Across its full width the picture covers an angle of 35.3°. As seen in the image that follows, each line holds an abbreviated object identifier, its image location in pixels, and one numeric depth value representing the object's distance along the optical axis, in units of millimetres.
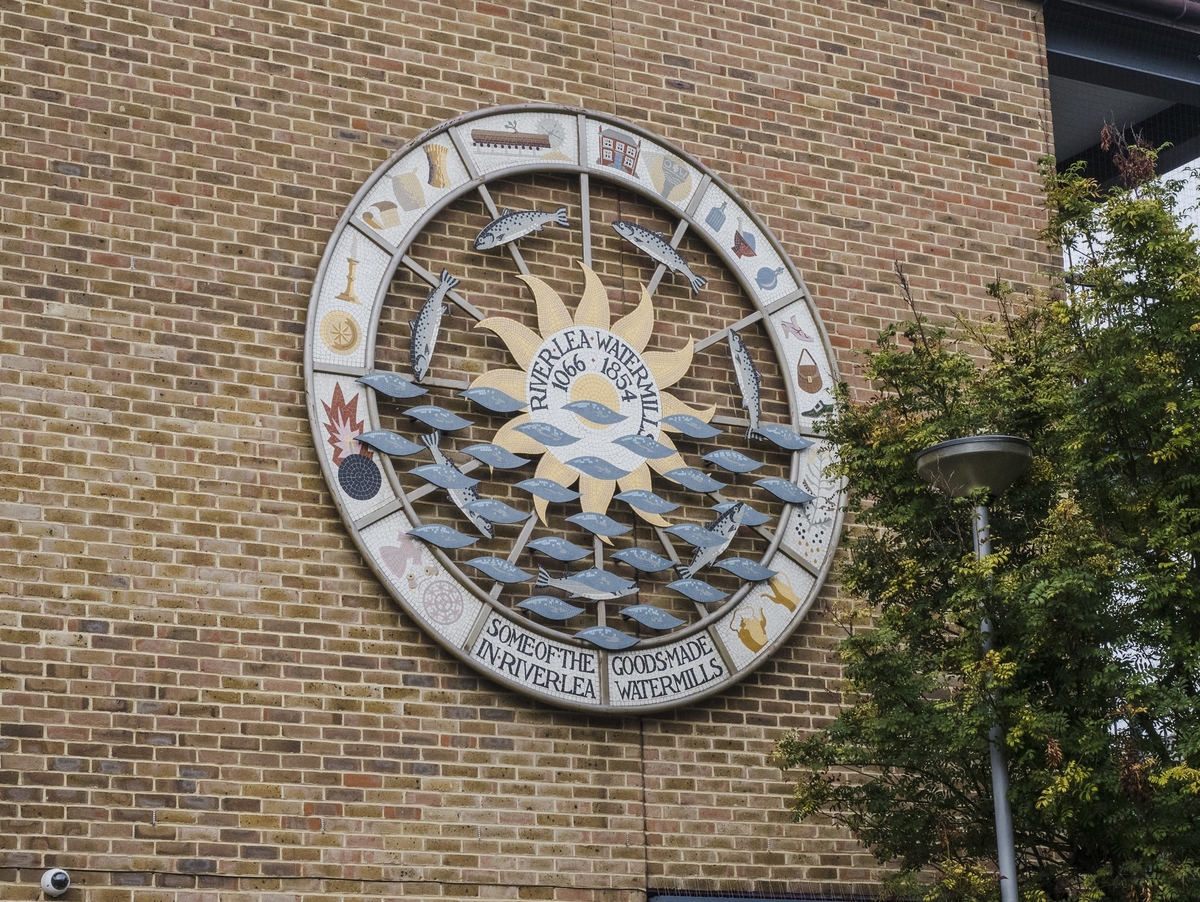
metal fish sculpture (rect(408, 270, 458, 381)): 11516
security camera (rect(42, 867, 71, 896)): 9727
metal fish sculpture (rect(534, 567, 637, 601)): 11523
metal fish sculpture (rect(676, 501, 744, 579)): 11961
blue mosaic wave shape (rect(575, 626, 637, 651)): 11445
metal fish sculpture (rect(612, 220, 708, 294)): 12469
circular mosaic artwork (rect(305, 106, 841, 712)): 11312
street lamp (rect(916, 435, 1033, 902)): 9180
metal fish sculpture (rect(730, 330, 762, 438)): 12539
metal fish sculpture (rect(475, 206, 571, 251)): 12016
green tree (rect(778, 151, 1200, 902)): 9133
